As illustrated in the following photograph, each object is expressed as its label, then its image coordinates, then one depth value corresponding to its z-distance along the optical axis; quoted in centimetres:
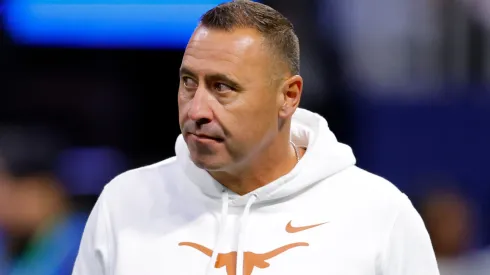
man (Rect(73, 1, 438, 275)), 577
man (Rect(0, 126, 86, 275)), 1059
